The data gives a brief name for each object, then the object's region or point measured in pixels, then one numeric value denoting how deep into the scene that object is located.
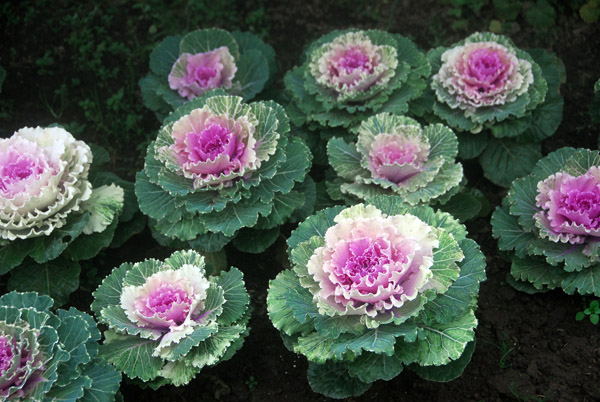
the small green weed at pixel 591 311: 3.48
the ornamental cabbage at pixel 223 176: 3.34
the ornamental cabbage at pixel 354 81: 3.91
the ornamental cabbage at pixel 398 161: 3.49
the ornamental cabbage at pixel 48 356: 2.76
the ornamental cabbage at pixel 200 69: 4.23
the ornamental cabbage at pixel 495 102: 3.90
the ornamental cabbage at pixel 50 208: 3.32
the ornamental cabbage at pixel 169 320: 2.99
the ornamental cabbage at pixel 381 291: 2.60
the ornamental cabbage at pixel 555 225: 3.30
